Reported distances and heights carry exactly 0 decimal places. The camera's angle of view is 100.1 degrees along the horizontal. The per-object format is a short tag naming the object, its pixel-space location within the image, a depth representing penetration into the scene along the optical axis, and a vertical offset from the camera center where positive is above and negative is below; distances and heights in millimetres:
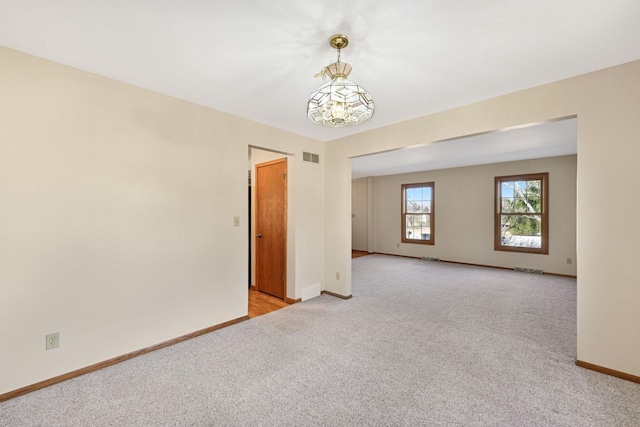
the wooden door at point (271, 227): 4043 -231
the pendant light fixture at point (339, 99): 1752 +755
